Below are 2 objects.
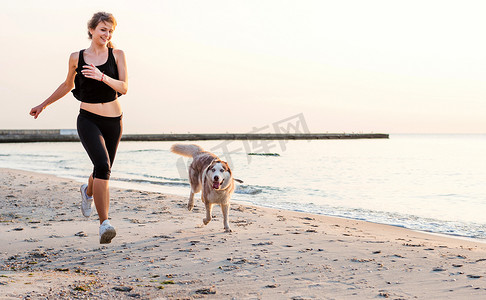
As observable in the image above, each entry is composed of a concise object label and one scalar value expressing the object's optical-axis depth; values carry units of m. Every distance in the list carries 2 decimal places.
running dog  5.82
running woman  3.64
